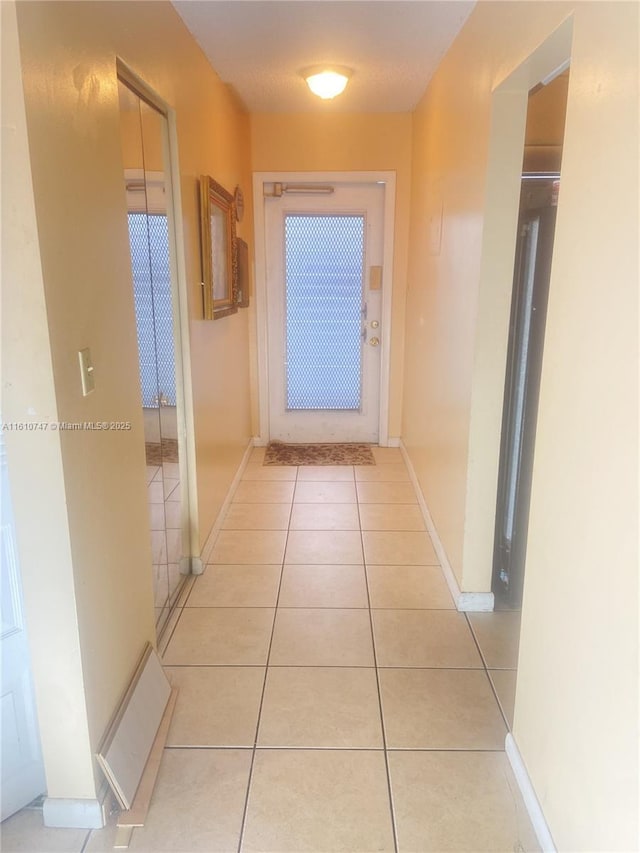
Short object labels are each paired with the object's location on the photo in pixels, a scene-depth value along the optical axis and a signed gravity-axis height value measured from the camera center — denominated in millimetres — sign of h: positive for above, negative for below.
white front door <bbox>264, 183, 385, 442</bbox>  4301 -216
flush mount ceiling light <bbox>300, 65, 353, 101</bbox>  3031 +1045
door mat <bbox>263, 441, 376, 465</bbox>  4332 -1263
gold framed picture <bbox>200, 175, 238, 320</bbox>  2703 +170
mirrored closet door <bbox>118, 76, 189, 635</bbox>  1937 -169
